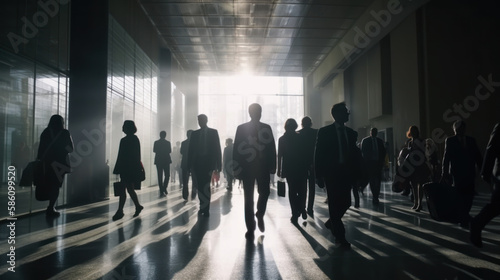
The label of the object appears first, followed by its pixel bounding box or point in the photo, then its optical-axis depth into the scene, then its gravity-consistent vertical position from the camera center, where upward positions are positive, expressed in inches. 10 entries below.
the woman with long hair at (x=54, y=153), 253.9 +4.4
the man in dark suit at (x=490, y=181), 155.0 -9.2
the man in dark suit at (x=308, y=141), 235.3 +10.9
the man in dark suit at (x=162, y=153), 422.3 +7.3
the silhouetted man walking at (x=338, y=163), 167.2 -1.7
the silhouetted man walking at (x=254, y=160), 190.2 -0.3
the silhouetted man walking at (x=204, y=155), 253.9 +2.9
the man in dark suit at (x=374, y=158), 319.6 +0.7
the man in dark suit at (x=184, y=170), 324.2 -8.1
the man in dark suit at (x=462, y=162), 204.8 -1.9
